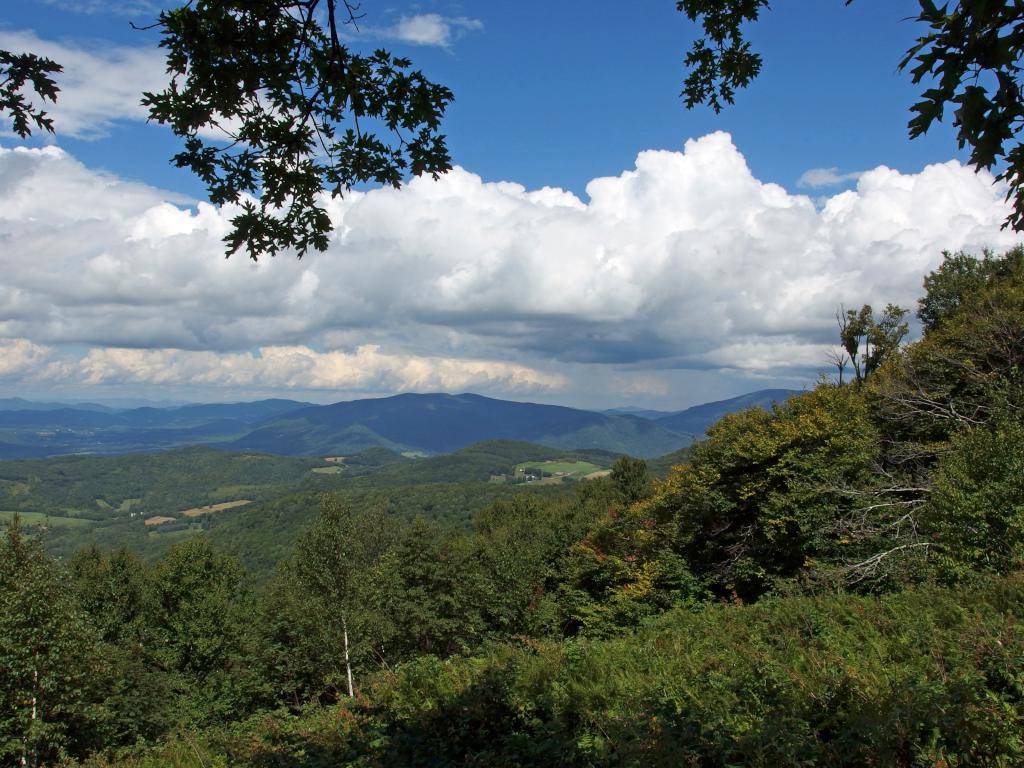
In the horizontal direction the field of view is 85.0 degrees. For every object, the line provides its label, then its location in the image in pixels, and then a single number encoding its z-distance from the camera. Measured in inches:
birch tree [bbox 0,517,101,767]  624.7
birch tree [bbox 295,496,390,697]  1173.1
